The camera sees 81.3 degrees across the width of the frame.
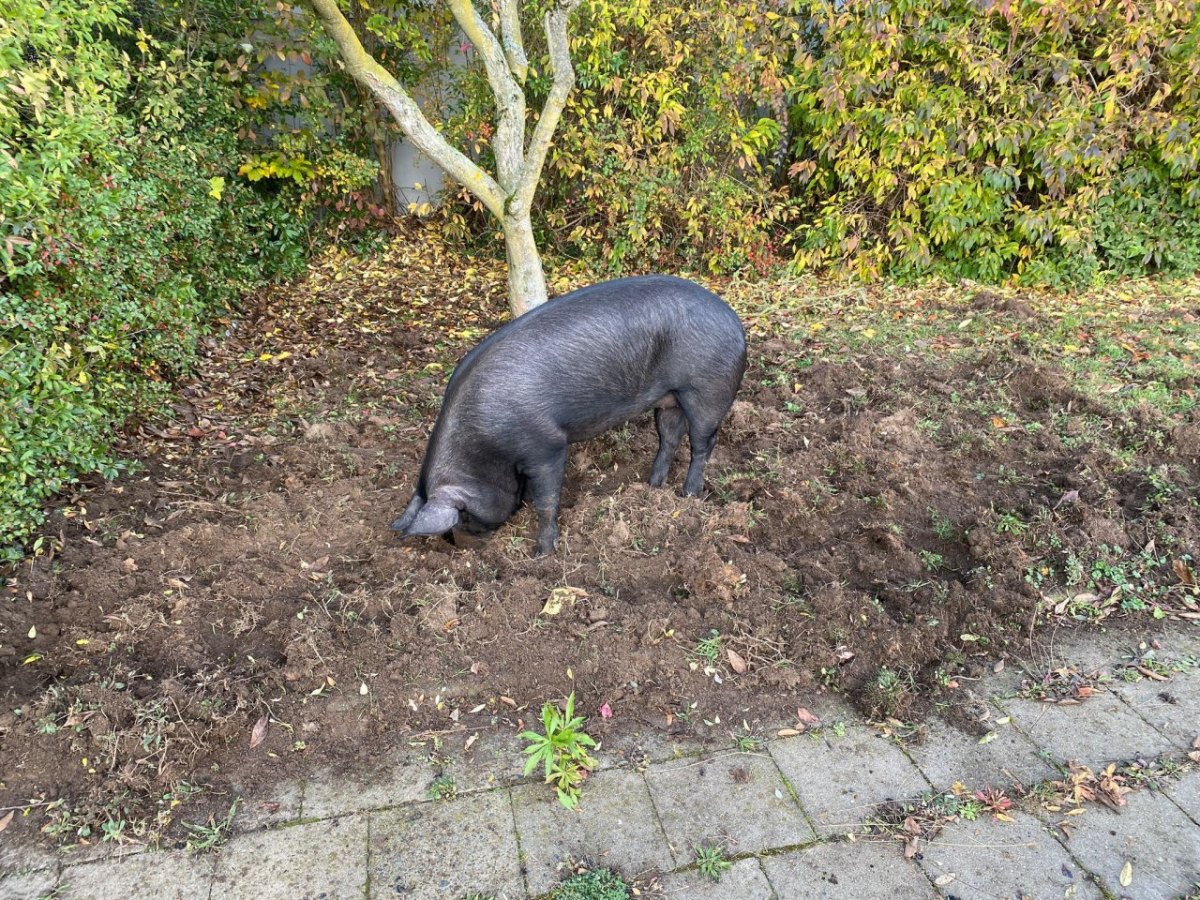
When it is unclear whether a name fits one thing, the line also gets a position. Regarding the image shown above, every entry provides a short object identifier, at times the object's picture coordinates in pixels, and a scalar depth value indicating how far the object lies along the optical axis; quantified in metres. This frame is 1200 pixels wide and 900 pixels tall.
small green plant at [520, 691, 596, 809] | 2.52
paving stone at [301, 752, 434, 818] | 2.50
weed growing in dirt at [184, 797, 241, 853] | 2.36
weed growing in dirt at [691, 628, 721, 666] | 3.03
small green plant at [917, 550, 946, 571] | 3.54
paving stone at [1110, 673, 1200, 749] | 2.70
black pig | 3.24
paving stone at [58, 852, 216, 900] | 2.24
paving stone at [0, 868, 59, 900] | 2.24
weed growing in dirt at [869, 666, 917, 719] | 2.79
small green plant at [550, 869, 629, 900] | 2.17
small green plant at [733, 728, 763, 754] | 2.68
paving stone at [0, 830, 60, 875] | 2.33
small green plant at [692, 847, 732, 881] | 2.25
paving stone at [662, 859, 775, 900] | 2.19
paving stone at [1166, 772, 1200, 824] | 2.40
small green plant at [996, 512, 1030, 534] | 3.63
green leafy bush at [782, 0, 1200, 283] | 6.45
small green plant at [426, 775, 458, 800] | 2.52
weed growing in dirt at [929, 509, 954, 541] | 3.72
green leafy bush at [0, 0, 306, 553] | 3.52
